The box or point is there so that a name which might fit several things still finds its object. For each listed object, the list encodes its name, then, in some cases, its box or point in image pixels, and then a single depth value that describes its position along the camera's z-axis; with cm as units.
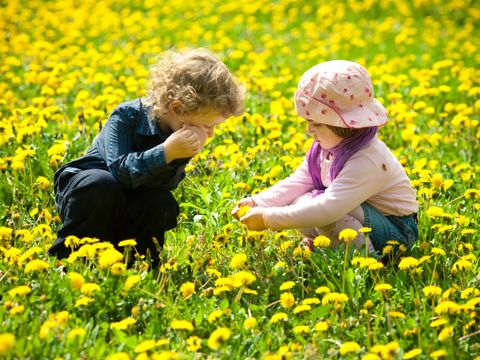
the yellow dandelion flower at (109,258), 541
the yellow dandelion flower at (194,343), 495
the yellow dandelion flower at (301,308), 529
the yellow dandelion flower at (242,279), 552
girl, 636
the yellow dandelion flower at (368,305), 525
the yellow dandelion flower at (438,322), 504
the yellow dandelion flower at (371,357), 455
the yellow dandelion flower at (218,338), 473
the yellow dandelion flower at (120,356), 450
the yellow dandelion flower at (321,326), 504
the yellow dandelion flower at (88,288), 521
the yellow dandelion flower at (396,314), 523
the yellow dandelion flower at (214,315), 524
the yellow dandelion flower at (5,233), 609
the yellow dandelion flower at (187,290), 561
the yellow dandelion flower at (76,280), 526
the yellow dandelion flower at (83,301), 512
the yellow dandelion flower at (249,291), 557
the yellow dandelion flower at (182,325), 494
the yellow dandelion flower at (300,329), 517
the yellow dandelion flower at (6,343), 431
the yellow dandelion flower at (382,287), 543
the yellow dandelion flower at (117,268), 543
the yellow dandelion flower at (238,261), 586
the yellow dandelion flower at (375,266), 563
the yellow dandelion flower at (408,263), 572
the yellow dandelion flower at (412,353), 472
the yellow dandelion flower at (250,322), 510
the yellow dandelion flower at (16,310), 493
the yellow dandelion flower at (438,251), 616
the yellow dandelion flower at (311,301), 537
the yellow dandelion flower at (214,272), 586
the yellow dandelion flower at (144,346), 461
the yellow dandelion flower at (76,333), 474
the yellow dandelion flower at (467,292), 560
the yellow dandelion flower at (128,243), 572
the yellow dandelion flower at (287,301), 548
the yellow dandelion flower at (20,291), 507
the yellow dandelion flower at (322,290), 551
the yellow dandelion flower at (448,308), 521
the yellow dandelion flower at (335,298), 534
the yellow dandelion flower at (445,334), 505
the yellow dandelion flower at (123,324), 504
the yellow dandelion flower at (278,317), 532
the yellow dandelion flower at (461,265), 595
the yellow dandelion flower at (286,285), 553
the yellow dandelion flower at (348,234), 580
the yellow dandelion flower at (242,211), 664
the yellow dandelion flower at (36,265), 542
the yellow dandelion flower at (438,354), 471
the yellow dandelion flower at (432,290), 545
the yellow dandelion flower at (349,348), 474
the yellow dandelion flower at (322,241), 595
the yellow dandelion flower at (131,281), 539
